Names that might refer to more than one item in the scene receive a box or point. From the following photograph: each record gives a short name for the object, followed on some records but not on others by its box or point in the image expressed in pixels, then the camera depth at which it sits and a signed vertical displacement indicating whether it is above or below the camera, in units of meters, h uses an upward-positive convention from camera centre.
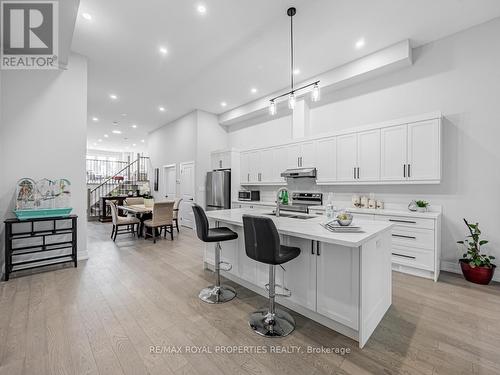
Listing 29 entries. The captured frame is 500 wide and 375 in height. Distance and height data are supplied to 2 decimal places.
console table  3.10 -0.88
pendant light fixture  2.85 +1.24
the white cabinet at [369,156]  3.78 +0.55
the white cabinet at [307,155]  4.64 +0.68
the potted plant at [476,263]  2.91 -1.00
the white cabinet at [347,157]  4.05 +0.57
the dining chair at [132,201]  6.58 -0.44
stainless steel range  4.78 -0.31
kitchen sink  2.83 -0.37
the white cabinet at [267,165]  5.50 +0.54
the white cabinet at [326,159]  4.33 +0.56
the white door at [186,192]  6.96 -0.17
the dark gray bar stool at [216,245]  2.51 -0.69
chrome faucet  2.79 -0.21
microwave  5.92 -0.21
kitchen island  1.80 -0.81
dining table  5.36 -0.58
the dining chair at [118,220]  5.27 -0.82
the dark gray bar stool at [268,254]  1.87 -0.59
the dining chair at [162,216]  5.17 -0.70
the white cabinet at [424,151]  3.22 +0.55
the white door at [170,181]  8.00 +0.21
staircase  8.60 -0.07
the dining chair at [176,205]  5.94 -0.49
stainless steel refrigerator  6.19 -0.09
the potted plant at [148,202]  6.23 -0.45
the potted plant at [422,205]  3.44 -0.27
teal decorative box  3.18 -0.40
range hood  4.55 +0.30
